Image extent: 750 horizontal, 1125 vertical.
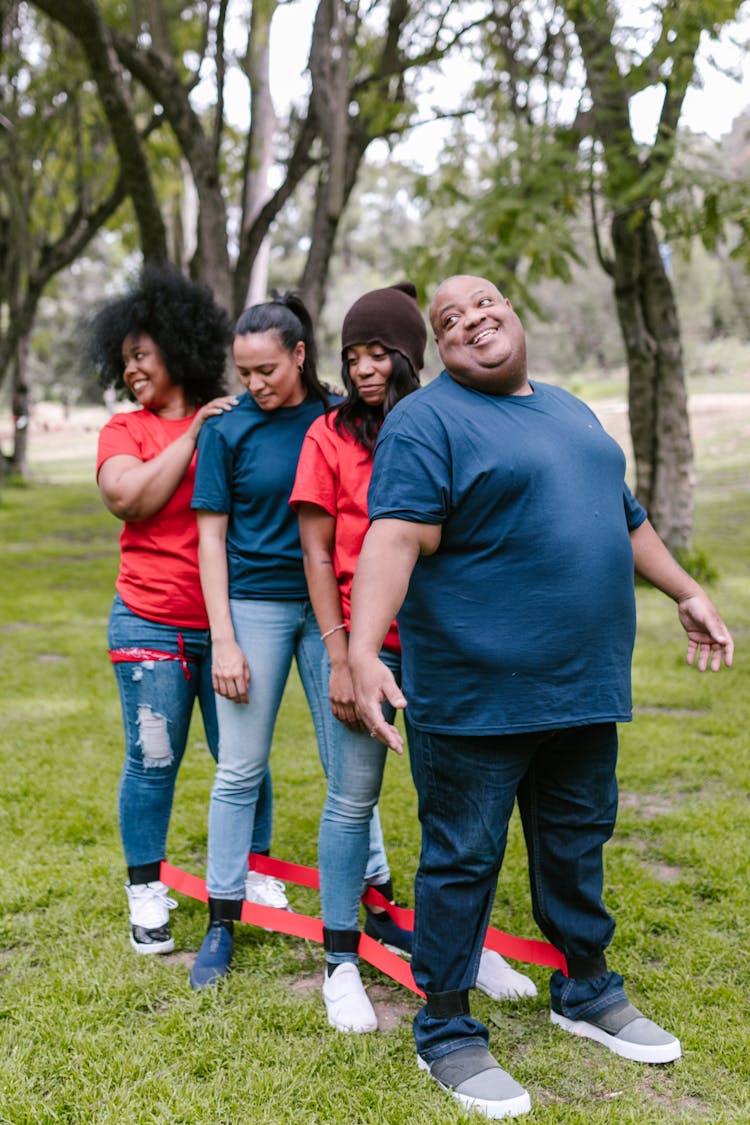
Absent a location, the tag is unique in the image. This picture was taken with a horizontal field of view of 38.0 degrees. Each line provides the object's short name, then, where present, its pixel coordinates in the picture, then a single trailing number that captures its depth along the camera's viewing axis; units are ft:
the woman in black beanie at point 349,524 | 9.35
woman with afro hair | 10.82
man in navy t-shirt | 7.98
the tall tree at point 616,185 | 22.44
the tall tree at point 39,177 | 52.34
